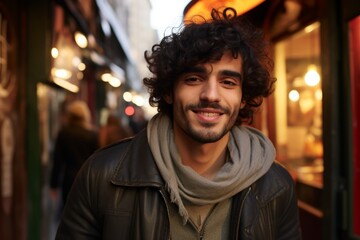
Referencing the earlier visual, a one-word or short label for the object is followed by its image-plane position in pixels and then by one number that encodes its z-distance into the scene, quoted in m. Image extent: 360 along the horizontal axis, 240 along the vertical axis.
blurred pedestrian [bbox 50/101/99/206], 6.54
